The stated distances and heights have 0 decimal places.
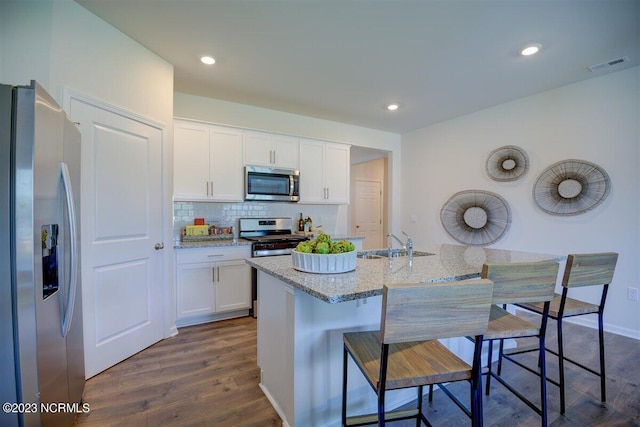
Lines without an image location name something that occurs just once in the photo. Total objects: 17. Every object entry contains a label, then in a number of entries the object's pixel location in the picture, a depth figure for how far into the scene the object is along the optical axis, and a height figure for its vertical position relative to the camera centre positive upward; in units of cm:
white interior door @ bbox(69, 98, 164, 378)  208 -17
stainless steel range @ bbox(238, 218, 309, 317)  327 -30
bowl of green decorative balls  157 -24
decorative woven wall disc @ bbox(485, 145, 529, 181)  356 +65
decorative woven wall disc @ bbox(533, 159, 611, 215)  297 +29
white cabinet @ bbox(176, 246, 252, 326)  297 -75
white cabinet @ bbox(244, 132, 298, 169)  360 +83
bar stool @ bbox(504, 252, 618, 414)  169 -40
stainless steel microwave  358 +38
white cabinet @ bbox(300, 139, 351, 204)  407 +62
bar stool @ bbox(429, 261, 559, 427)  142 -38
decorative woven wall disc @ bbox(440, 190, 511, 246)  378 -4
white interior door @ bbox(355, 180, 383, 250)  684 +4
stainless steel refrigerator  105 -18
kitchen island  147 -64
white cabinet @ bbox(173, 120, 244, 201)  319 +60
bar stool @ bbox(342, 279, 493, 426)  101 -41
